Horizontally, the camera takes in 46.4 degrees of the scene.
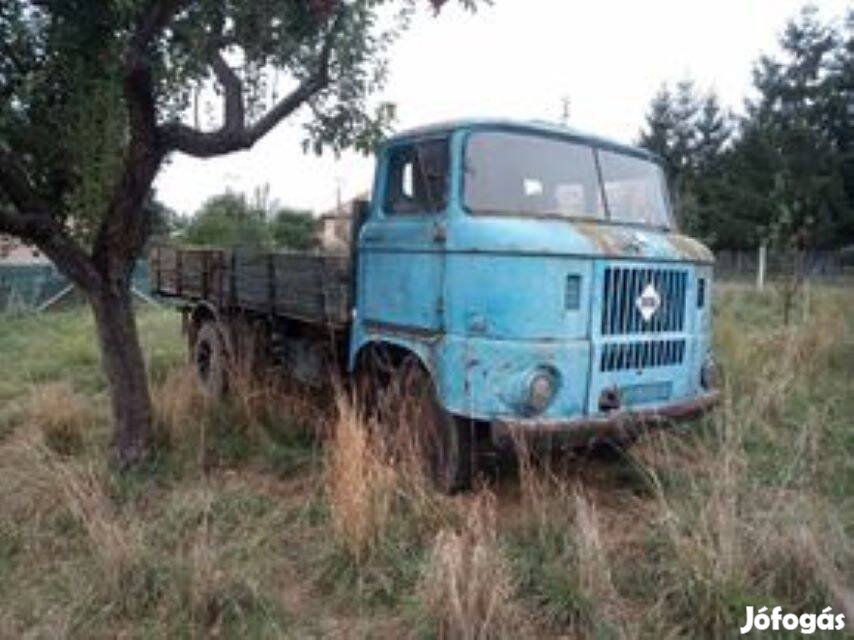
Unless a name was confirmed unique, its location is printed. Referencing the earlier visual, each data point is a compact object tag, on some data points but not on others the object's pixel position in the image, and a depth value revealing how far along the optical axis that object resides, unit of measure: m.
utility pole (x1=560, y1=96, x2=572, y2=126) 9.25
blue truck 5.80
